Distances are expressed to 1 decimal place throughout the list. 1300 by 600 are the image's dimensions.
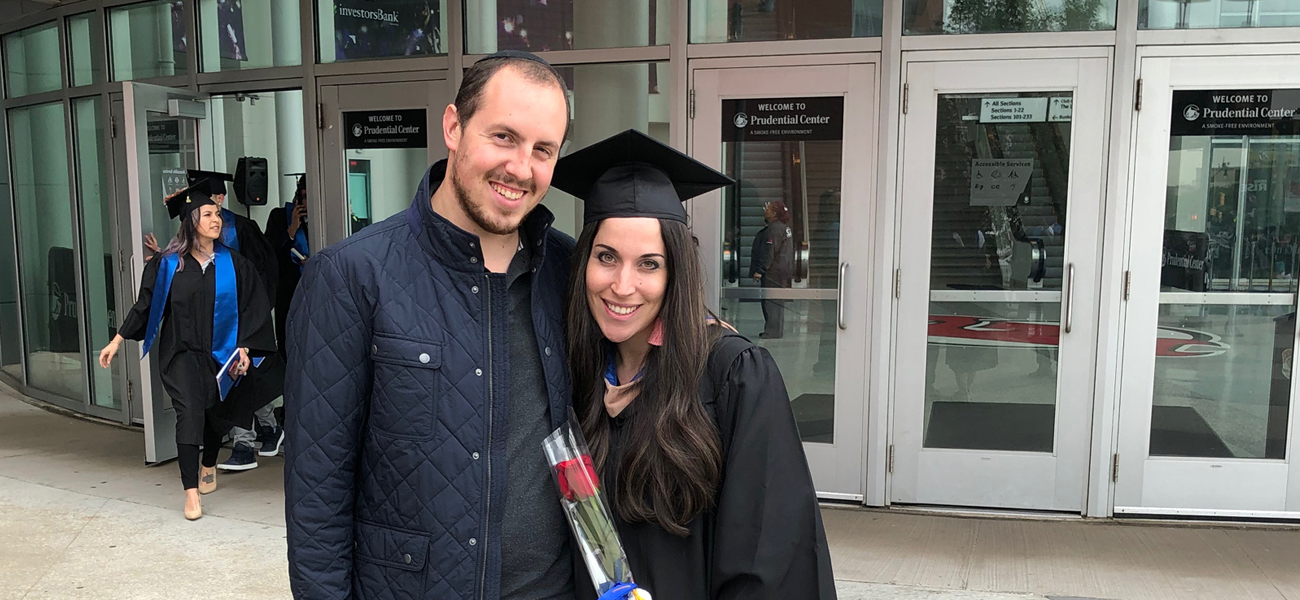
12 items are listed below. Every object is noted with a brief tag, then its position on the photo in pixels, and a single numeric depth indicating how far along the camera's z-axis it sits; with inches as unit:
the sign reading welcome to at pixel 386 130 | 218.5
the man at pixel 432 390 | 65.1
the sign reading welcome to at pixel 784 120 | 190.4
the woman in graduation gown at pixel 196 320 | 191.8
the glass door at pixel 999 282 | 182.2
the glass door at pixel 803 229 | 189.9
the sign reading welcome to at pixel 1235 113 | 176.6
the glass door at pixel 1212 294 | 178.1
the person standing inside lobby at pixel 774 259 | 196.1
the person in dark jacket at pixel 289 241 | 250.4
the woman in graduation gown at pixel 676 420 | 67.3
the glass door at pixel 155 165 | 212.5
